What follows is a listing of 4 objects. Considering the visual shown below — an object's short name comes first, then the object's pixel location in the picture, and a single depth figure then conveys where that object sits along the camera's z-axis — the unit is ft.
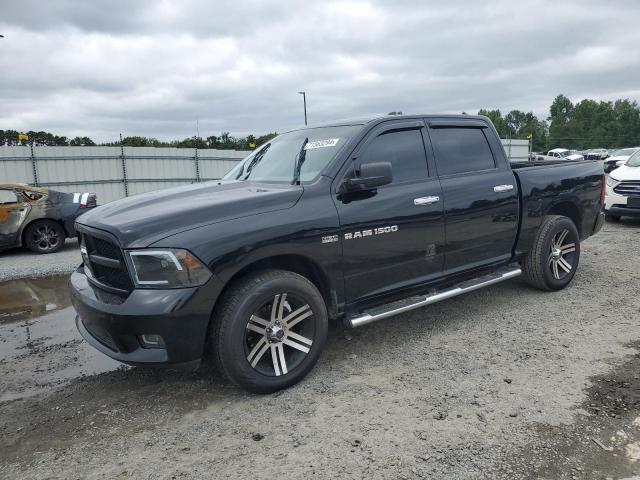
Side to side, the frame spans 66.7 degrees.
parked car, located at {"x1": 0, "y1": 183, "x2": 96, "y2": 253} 30.01
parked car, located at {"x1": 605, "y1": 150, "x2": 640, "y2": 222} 30.32
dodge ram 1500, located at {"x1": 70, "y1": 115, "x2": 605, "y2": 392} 9.82
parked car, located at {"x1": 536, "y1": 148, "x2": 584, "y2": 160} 167.34
